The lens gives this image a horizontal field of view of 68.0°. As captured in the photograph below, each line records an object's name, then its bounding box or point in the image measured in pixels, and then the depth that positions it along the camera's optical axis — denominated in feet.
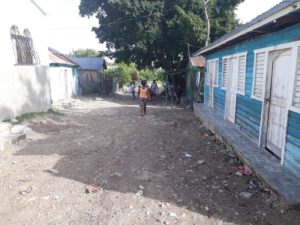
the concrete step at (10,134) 19.50
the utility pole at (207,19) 47.42
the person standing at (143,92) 32.10
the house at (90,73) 63.69
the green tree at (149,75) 98.61
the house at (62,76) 46.71
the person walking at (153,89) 52.92
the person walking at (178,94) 47.77
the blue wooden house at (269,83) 12.11
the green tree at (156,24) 48.90
